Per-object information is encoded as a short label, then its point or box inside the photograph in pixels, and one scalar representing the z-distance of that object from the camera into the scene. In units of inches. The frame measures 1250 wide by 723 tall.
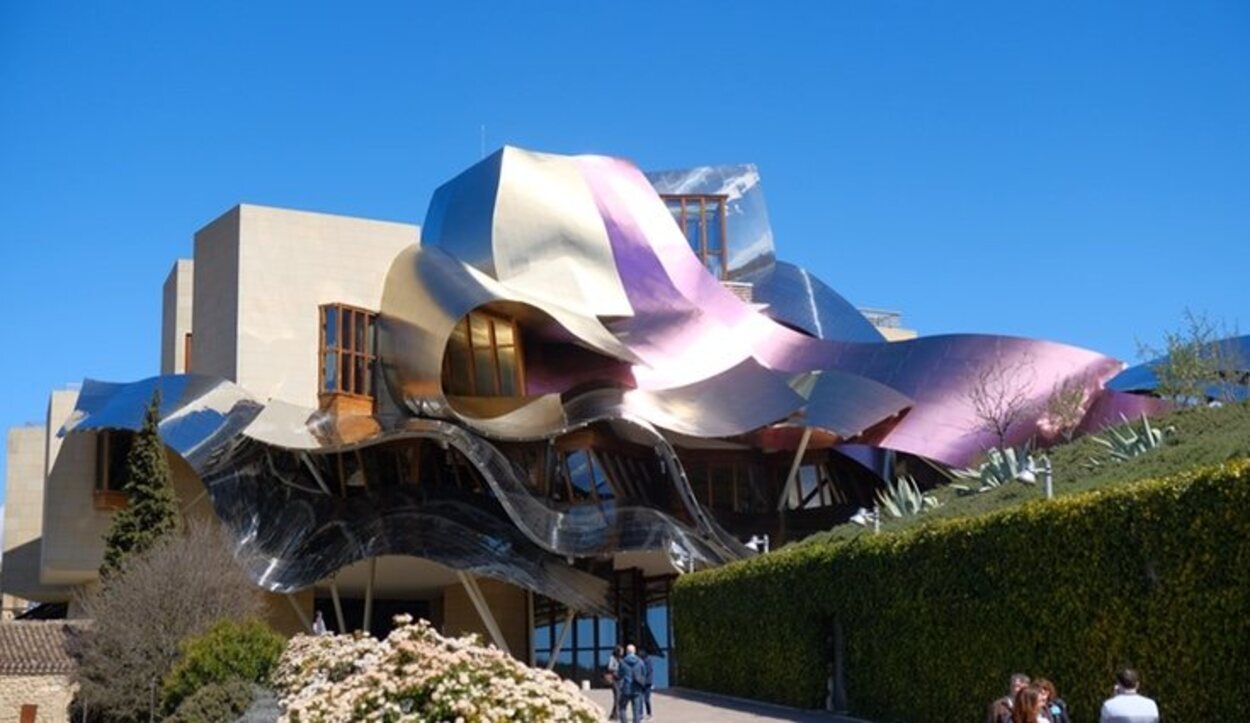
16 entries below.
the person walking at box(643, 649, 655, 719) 880.1
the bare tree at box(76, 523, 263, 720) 1201.4
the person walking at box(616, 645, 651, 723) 863.7
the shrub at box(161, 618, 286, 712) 912.0
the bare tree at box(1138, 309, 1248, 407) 1335.0
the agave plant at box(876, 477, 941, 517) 1034.7
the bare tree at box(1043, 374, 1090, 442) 1609.3
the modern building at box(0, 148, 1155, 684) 1576.0
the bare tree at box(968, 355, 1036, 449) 1637.6
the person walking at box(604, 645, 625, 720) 880.9
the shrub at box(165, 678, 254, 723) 833.5
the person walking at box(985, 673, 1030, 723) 436.1
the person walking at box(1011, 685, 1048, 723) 404.5
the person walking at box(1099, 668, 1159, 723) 407.5
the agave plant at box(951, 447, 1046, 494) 996.6
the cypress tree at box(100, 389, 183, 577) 1512.1
